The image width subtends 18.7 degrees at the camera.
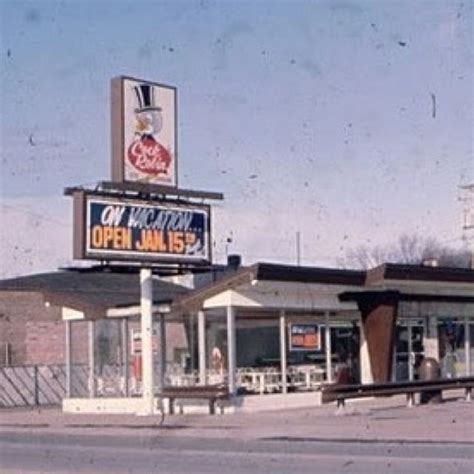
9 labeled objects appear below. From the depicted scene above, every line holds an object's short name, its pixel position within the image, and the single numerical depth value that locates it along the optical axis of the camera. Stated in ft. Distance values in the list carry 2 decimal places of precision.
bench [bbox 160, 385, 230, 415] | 119.24
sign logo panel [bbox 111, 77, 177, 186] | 121.39
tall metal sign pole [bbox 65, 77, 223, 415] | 118.42
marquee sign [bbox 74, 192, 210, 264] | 116.98
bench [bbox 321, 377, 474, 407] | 110.63
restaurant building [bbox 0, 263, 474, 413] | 125.39
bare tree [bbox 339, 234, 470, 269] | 349.31
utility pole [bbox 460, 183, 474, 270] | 227.22
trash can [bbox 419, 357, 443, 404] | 122.01
